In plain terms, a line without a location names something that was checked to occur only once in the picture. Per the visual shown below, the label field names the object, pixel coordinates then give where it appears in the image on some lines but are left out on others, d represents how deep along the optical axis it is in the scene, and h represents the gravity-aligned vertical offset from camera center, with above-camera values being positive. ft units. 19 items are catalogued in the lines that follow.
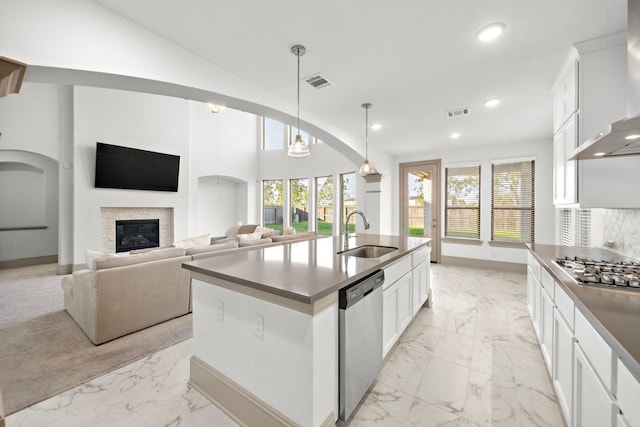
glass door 20.25 +0.94
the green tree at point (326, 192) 26.08 +2.03
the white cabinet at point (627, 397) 2.53 -1.94
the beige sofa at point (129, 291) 8.04 -2.79
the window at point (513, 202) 17.15 +0.75
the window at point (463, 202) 18.89 +0.78
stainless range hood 4.16 +1.90
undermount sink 8.59 -1.34
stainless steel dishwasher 4.83 -2.63
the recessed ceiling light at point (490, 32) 6.55 +4.80
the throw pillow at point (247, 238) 12.56 -1.35
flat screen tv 17.76 +3.26
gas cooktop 4.52 -1.21
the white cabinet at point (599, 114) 6.40 +2.58
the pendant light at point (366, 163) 11.96 +2.56
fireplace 19.29 -1.78
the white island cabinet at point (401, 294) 6.74 -2.57
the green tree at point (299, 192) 28.04 +2.22
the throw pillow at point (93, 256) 8.09 -1.61
